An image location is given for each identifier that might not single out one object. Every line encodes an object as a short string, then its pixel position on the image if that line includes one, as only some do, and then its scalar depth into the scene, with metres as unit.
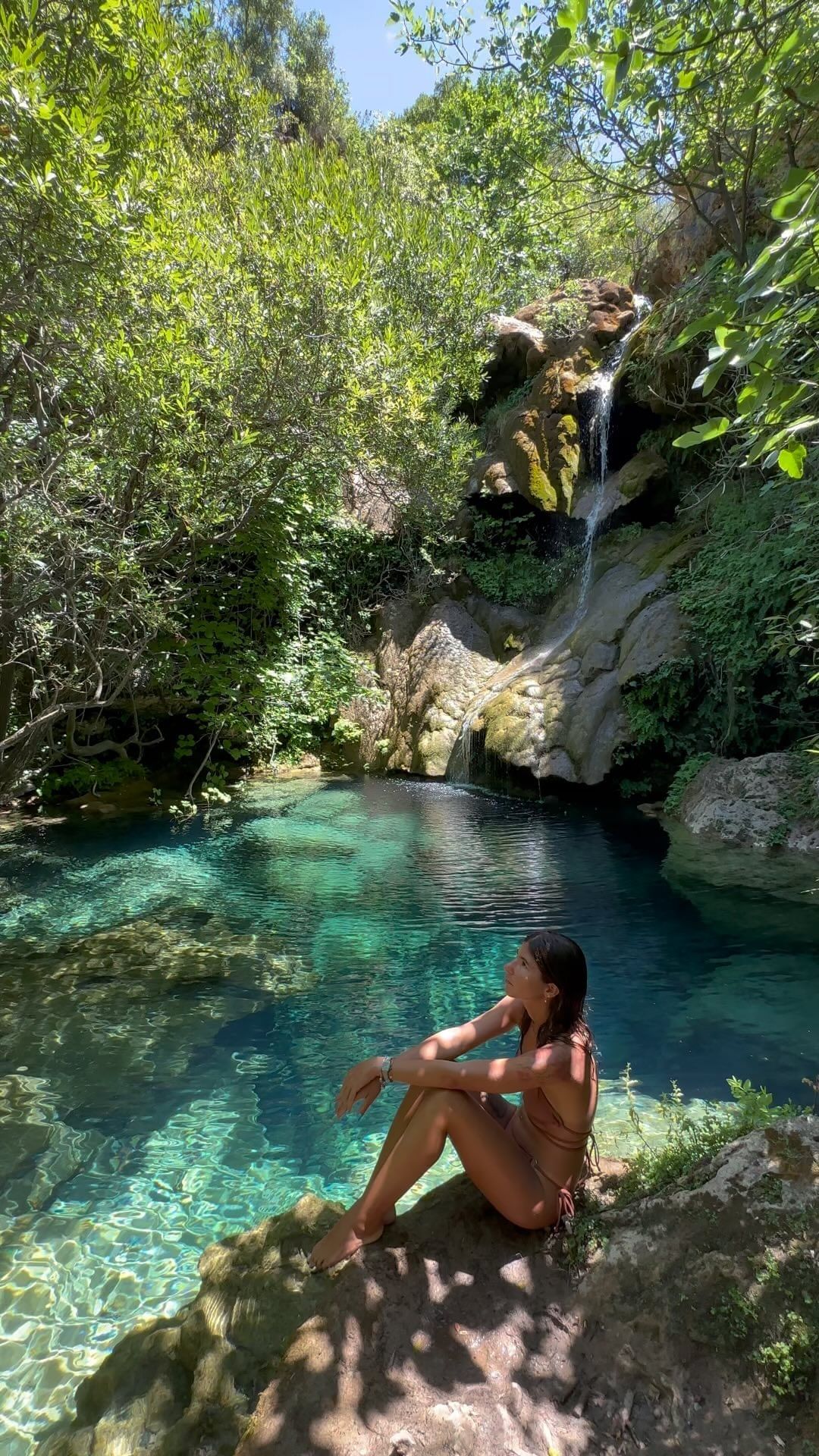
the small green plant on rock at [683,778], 9.59
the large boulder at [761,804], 7.83
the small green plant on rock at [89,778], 11.27
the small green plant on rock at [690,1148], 2.38
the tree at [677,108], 3.70
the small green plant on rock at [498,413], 16.80
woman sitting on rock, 2.33
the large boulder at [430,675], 13.72
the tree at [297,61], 22.75
